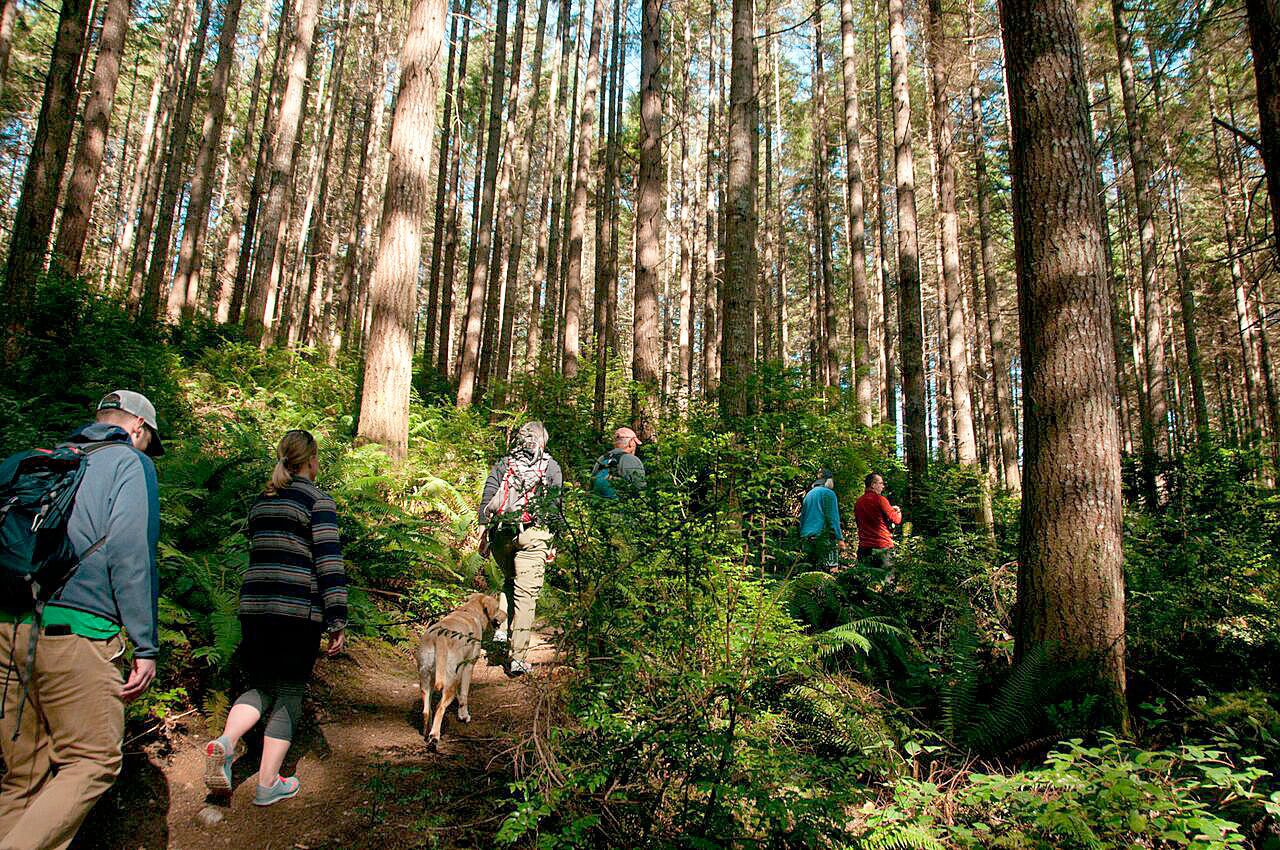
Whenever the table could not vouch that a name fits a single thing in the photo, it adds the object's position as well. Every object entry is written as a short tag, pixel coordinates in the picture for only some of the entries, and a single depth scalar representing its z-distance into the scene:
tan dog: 4.20
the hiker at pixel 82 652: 2.39
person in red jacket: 8.55
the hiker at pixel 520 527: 5.10
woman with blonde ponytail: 3.32
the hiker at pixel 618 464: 6.05
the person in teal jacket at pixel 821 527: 7.81
